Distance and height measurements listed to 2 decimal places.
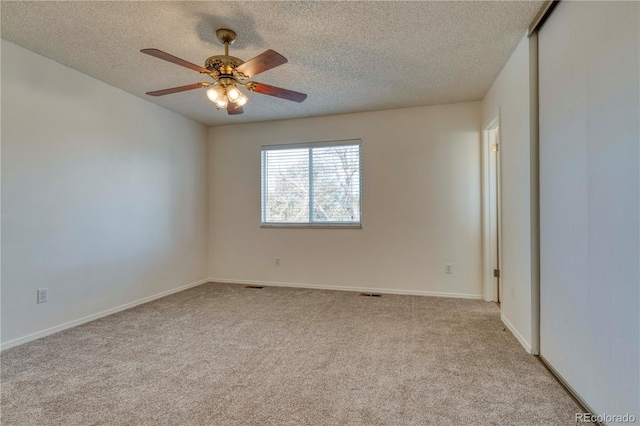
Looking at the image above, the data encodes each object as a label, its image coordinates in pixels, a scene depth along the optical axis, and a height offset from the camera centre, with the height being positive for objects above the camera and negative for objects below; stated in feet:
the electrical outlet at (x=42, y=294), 9.04 -2.32
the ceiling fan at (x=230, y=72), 6.58 +3.25
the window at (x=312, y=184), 14.47 +1.45
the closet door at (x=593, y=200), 4.45 +0.25
